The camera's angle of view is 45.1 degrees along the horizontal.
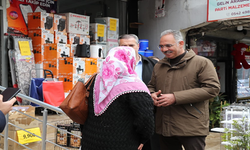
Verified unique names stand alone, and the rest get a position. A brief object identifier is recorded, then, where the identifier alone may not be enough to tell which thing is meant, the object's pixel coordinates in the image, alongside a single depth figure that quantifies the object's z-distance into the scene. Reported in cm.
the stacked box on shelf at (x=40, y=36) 763
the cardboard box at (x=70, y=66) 770
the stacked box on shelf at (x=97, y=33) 879
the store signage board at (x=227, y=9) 700
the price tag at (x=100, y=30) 885
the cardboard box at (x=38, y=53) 772
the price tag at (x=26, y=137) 453
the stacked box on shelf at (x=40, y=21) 758
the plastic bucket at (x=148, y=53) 912
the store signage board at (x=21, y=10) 742
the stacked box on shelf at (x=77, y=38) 821
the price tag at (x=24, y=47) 735
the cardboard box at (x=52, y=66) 775
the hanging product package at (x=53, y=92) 725
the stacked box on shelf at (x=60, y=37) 790
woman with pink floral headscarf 213
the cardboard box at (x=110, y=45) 910
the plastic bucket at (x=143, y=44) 915
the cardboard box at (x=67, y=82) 774
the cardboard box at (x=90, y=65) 802
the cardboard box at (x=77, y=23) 816
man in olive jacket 273
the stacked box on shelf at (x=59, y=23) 787
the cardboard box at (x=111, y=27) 910
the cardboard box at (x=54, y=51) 766
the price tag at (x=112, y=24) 915
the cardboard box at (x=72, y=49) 810
